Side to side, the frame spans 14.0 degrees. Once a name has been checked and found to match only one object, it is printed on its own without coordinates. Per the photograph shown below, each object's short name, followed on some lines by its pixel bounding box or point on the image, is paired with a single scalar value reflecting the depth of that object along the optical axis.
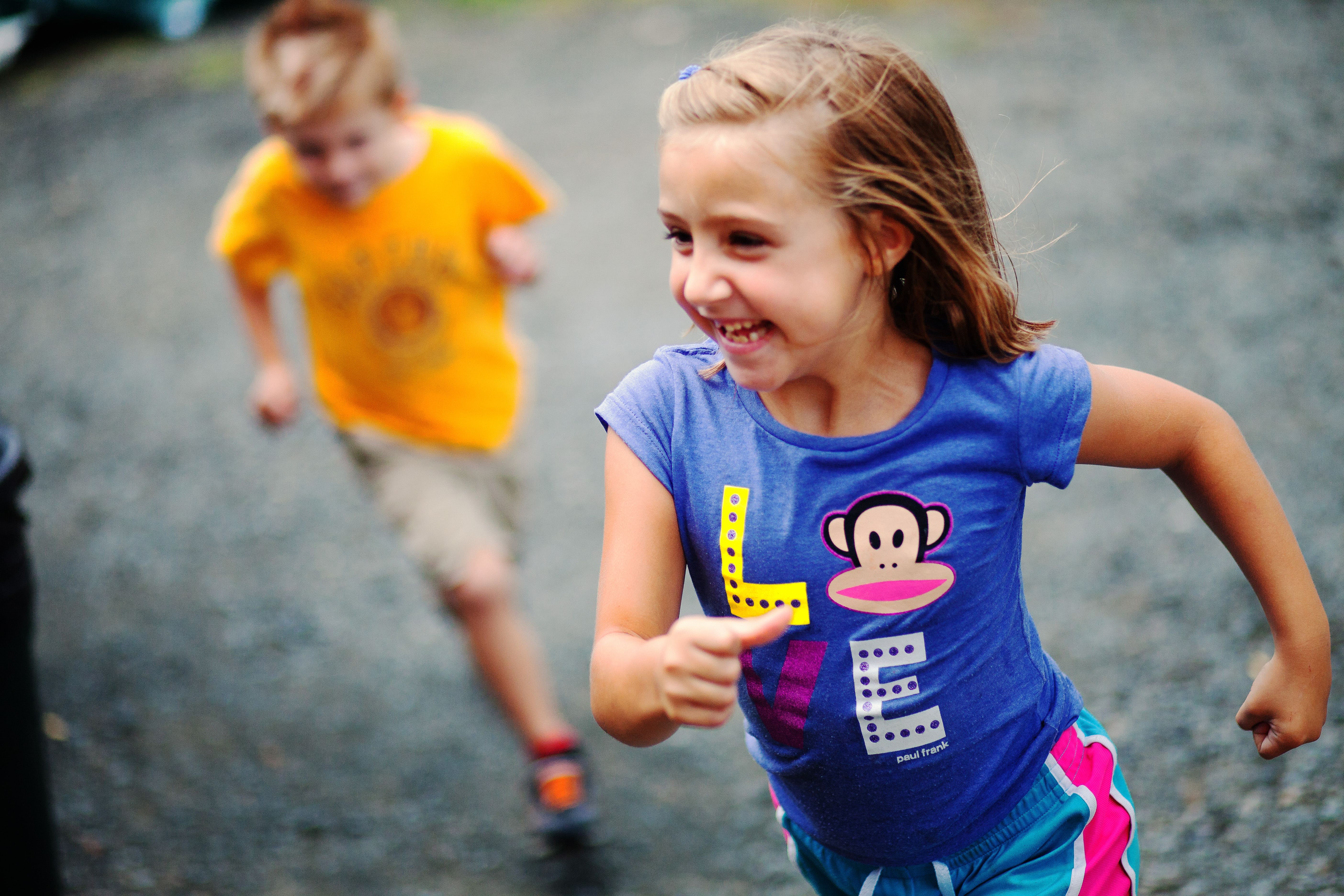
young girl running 3.00
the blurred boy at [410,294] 3.67
